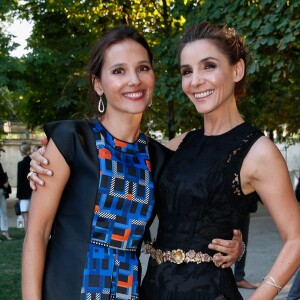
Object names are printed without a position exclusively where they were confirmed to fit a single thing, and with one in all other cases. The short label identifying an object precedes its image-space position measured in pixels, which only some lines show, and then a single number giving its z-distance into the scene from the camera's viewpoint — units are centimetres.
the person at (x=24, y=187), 1153
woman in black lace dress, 258
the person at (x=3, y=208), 1207
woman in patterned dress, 264
